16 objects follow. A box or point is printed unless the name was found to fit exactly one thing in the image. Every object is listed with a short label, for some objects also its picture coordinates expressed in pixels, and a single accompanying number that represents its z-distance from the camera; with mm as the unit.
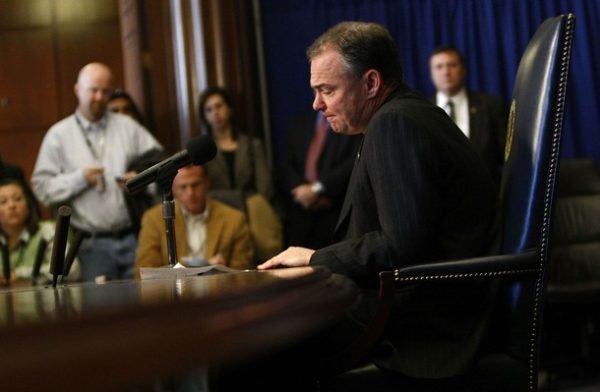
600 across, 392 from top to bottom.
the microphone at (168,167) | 3857
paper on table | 3431
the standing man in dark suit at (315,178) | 8472
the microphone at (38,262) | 5855
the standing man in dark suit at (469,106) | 8332
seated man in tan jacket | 7587
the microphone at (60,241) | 3501
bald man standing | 7926
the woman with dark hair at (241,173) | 8312
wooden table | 1094
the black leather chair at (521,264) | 3208
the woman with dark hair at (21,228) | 7840
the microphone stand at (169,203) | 3850
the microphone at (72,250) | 4053
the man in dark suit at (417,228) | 3304
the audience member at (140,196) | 8133
